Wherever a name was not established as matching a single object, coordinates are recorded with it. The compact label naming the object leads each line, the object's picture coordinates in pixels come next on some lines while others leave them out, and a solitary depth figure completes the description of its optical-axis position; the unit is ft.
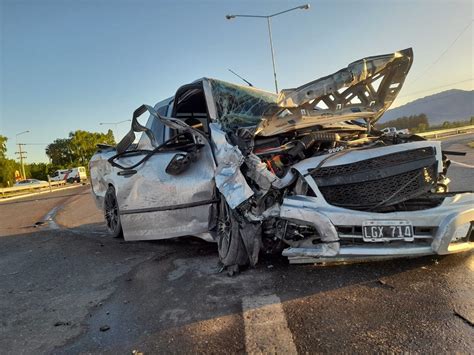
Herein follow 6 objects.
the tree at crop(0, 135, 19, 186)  171.12
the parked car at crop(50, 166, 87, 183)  140.46
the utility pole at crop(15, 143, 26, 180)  199.44
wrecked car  10.17
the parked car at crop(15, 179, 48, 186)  148.46
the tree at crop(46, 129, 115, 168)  213.46
